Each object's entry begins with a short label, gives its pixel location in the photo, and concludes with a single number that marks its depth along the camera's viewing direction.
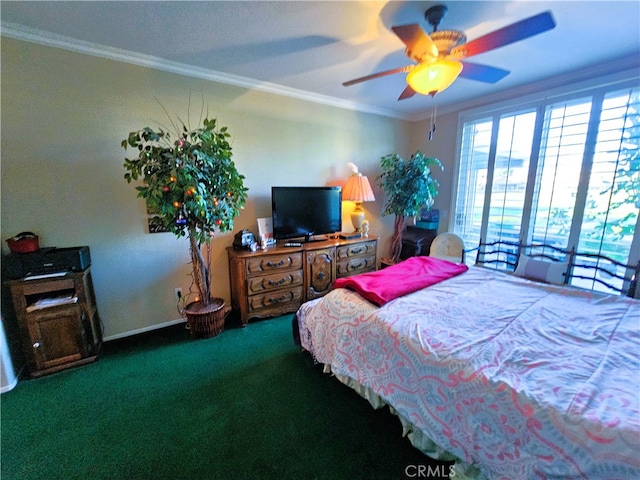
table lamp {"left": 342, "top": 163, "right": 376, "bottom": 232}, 3.34
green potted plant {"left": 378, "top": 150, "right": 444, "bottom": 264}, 3.25
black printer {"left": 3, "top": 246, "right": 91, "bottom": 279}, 1.87
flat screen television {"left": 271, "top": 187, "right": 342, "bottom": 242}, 2.95
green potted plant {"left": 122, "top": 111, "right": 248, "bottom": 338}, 2.00
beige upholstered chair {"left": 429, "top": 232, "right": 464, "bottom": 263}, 3.22
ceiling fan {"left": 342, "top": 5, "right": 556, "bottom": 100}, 1.35
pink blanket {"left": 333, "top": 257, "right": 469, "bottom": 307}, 1.81
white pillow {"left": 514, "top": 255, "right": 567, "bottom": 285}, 2.38
